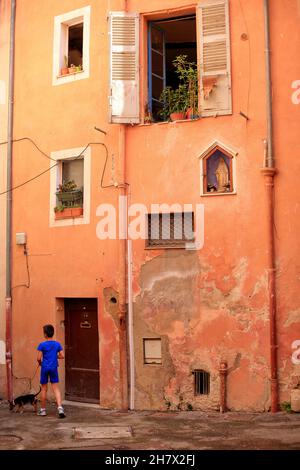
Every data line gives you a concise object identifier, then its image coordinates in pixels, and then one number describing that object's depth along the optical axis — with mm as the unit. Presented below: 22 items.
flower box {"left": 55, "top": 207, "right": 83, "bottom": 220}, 12586
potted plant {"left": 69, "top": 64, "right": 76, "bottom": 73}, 13055
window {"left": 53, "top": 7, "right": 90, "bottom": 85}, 12922
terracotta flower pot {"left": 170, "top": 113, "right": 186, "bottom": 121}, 11961
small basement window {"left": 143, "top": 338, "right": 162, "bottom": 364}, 11703
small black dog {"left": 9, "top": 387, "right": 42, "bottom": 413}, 11391
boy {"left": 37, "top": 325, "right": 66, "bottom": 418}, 11227
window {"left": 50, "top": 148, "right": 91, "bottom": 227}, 12602
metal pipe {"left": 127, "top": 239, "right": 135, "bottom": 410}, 11742
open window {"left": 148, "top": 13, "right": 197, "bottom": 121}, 12547
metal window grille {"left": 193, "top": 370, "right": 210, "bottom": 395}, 11289
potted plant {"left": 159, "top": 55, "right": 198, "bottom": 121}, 12000
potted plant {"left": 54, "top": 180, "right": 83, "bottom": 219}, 12656
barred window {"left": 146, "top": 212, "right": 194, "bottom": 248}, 11758
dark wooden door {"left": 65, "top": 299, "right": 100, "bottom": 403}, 12539
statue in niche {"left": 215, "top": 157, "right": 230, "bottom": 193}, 11570
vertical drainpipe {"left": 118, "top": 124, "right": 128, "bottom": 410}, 11742
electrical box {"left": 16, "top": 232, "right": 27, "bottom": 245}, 13234
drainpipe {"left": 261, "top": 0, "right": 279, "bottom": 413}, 10734
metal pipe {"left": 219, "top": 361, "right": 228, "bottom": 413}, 11039
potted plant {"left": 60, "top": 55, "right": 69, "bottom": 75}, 13148
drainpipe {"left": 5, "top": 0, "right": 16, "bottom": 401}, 13172
